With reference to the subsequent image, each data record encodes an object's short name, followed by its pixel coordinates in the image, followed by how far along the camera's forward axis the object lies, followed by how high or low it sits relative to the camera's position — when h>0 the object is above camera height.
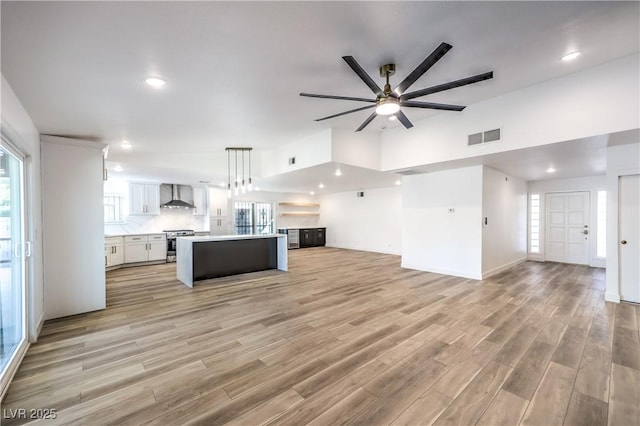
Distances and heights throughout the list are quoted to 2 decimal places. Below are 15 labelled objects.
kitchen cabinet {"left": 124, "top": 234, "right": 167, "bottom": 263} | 7.01 -1.00
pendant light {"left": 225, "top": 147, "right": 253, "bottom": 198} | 5.93 +1.17
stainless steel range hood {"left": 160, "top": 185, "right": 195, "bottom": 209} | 8.20 +0.34
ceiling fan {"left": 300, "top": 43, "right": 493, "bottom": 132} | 2.17 +1.19
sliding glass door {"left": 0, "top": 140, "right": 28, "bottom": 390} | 2.41 -0.45
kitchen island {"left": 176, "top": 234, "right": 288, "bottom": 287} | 5.39 -1.01
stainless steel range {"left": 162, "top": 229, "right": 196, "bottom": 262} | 7.77 -0.90
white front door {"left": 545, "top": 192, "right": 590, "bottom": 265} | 7.06 -0.52
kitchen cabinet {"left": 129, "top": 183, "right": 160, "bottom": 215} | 7.57 +0.40
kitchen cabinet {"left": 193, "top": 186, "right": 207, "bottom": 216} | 8.86 +0.40
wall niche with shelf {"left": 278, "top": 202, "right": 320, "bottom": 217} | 11.40 +0.09
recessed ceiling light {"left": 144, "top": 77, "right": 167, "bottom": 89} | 2.64 +1.35
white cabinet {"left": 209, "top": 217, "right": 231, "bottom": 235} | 8.98 -0.50
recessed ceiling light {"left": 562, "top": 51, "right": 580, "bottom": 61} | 2.85 +1.71
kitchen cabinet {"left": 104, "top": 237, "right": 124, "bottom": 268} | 6.40 -0.98
